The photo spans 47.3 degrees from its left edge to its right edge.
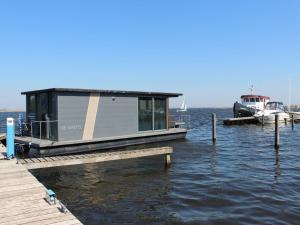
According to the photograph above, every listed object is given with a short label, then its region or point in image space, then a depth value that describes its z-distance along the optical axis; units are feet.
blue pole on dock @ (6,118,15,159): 38.93
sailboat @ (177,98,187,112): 376.29
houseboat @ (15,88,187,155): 60.90
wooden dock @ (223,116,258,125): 144.05
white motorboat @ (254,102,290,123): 142.10
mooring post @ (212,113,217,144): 86.45
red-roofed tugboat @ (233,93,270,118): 155.97
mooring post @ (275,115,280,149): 72.13
